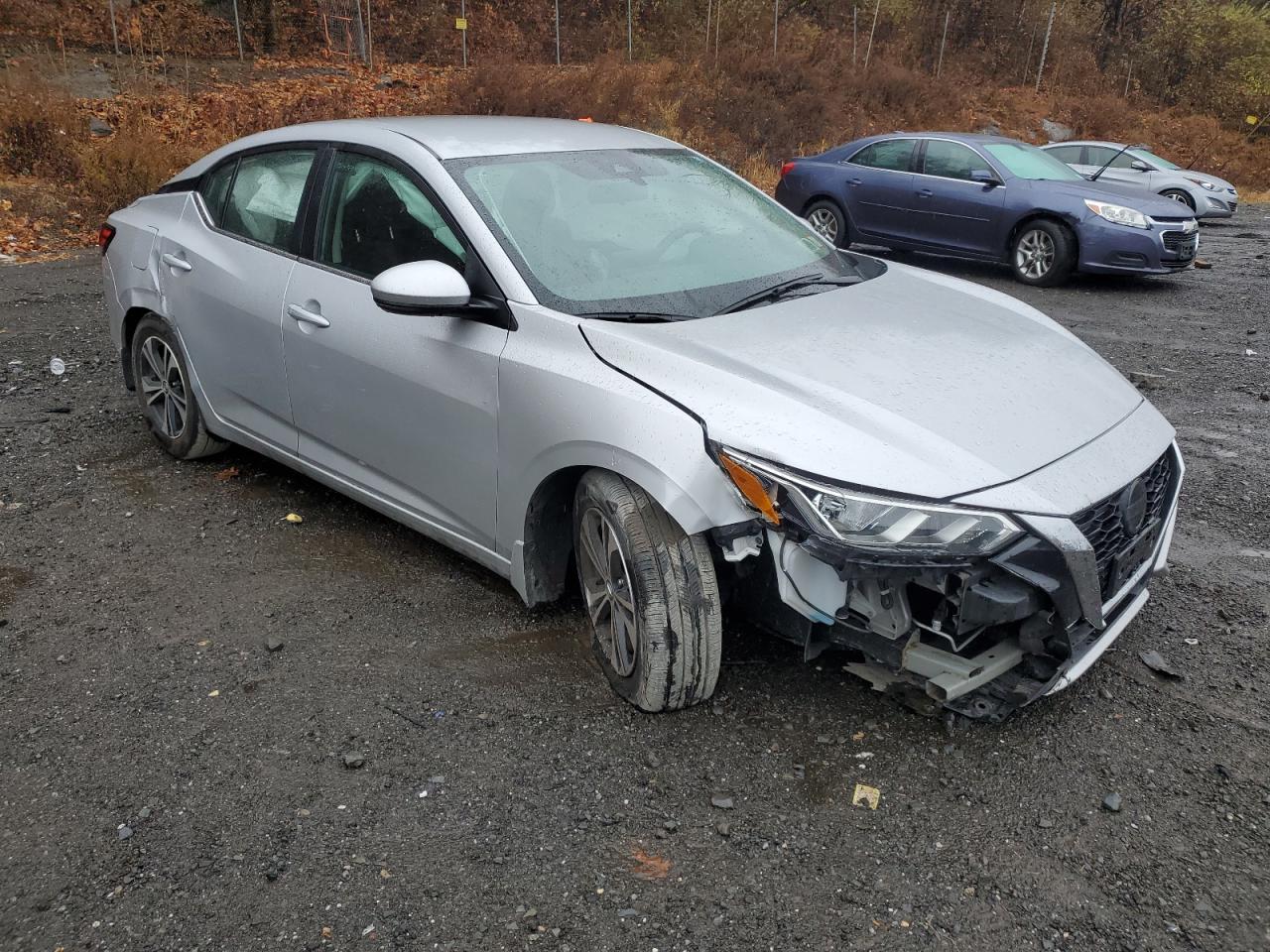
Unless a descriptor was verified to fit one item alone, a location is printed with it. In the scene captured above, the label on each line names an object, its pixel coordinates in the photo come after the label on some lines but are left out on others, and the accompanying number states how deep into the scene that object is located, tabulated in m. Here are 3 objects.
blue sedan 9.95
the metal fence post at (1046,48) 32.34
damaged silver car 2.59
